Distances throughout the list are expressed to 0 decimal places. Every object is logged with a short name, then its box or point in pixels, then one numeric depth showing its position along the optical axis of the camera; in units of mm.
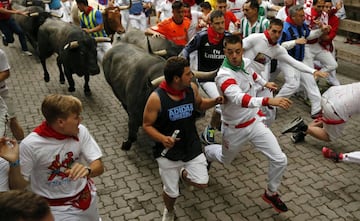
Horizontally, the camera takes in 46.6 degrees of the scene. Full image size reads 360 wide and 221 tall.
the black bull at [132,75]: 6084
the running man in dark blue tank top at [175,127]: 4375
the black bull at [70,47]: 8203
